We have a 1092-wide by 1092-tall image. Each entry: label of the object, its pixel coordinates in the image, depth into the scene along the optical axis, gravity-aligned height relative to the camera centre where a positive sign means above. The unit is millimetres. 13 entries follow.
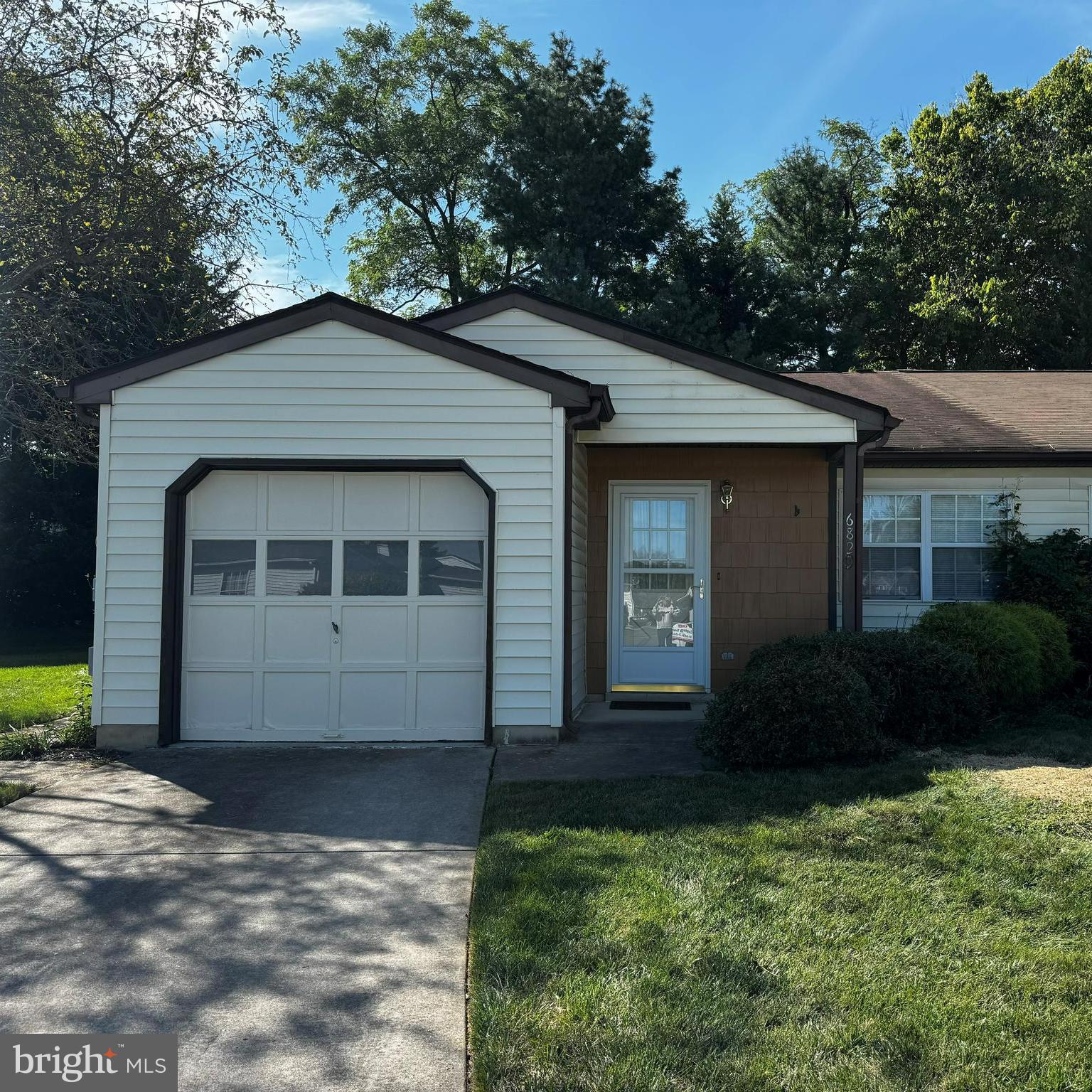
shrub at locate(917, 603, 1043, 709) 8766 -412
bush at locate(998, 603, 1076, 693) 9570 -409
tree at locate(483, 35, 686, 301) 25656 +10738
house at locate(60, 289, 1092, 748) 8312 +687
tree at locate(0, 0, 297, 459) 10359 +4646
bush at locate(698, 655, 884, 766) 6961 -863
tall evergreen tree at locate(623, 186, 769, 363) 23062 +7890
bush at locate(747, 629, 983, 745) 7738 -670
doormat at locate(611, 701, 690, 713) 10255 -1154
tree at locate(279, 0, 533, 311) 29891 +13575
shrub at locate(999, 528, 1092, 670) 10367 +249
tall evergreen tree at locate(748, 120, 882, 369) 25203 +10164
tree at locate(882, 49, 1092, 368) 24625 +9631
